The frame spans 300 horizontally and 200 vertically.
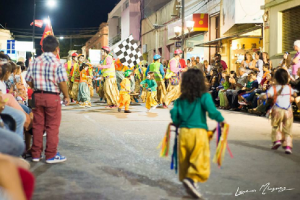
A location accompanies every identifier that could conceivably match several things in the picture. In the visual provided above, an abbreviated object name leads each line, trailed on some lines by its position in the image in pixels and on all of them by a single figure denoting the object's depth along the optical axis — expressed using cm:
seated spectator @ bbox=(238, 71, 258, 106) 1494
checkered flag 1841
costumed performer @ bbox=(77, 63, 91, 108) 1761
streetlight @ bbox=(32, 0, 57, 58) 3381
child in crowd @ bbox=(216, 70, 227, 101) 1735
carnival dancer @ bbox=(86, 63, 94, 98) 1885
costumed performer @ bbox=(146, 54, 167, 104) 1647
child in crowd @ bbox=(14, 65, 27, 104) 876
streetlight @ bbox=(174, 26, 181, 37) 2596
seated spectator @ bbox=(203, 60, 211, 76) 2059
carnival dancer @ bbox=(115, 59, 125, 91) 1800
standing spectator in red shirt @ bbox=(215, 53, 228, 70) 1922
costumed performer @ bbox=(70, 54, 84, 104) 1964
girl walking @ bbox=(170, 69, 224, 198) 454
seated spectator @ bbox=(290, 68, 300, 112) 1205
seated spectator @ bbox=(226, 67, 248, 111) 1577
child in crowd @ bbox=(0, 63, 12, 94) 677
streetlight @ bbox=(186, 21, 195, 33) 2403
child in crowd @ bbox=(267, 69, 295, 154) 756
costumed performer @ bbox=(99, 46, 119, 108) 1570
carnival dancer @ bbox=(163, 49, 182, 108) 1652
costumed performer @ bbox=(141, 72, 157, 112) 1511
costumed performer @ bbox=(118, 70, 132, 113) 1458
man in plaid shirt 630
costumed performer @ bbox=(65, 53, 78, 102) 1983
